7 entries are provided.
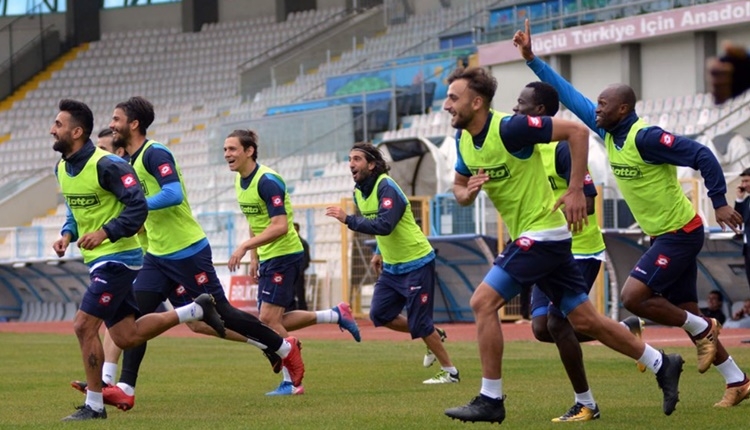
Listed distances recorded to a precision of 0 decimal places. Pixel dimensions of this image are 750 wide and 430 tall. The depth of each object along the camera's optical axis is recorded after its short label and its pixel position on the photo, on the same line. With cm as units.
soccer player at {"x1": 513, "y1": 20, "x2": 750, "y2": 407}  927
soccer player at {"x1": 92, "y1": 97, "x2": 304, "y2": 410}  1014
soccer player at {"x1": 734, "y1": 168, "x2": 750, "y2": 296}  1628
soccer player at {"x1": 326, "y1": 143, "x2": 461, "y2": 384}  1252
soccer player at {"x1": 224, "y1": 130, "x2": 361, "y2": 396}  1149
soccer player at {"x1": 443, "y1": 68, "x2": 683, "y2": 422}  791
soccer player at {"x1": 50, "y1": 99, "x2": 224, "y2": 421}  914
